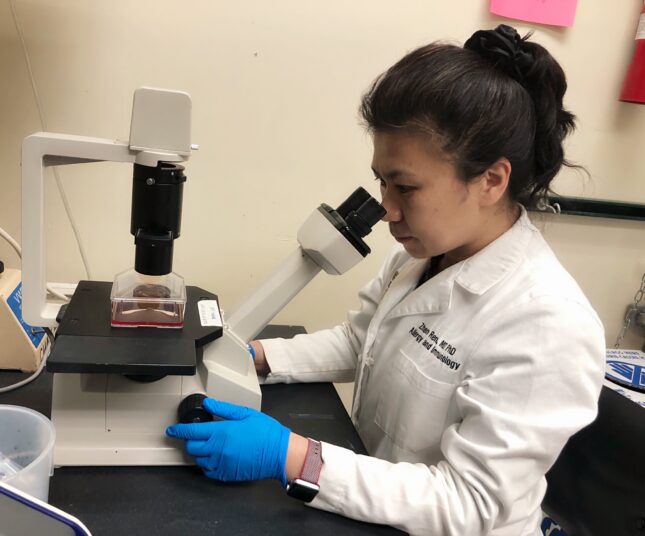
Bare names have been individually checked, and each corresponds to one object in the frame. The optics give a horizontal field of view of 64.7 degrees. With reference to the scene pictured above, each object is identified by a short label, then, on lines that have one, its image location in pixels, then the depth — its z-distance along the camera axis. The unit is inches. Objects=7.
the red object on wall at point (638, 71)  49.1
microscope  24.0
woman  25.1
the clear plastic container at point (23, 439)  21.9
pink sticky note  47.7
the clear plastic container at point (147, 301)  27.3
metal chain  59.5
